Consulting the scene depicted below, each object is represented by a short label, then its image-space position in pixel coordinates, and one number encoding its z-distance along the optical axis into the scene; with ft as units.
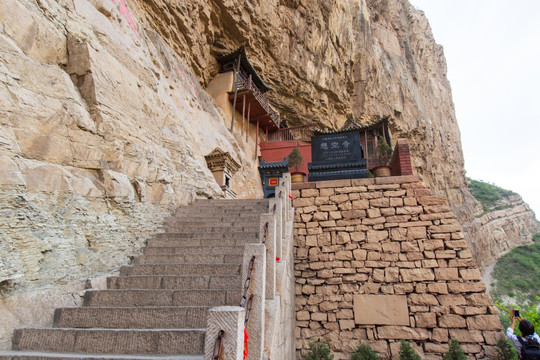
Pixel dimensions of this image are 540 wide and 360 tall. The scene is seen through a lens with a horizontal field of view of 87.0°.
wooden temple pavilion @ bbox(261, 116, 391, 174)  55.57
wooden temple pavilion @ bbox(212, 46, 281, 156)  57.14
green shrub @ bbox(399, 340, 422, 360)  15.08
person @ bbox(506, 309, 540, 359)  12.65
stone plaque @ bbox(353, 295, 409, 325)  16.37
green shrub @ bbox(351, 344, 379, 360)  15.33
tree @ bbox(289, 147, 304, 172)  44.26
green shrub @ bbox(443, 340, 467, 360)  14.61
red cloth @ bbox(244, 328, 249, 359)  6.43
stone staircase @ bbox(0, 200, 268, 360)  7.73
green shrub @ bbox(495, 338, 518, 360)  14.26
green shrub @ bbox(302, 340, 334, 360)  15.66
